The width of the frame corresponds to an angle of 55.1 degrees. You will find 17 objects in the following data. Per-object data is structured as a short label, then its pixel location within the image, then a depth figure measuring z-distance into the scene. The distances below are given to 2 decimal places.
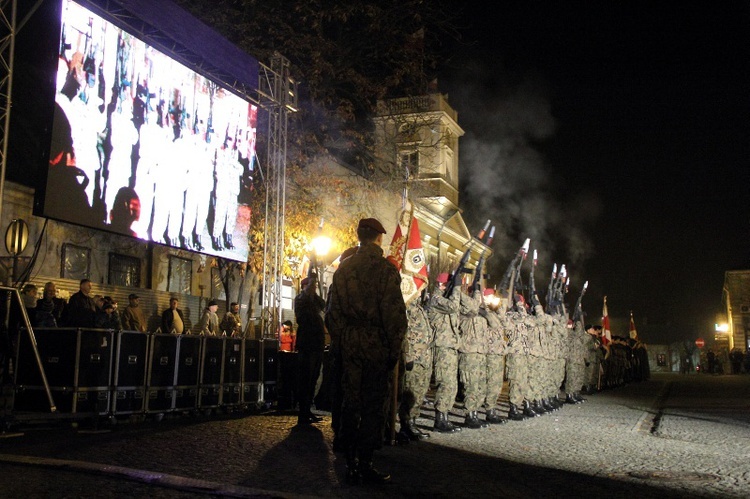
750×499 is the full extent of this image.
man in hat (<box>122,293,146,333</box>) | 13.80
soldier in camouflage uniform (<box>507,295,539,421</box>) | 11.88
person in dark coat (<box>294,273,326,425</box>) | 9.77
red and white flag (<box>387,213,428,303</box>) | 10.55
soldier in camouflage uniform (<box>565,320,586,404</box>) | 16.55
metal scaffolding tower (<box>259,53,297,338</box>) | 13.10
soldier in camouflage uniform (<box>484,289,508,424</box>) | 10.69
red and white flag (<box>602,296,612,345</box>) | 24.28
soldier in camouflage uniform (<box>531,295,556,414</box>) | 12.83
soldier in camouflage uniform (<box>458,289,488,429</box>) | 9.93
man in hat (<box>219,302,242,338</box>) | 16.34
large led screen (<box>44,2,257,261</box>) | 9.95
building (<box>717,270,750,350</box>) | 67.56
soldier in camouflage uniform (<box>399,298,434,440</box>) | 8.37
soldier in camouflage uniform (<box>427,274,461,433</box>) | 9.12
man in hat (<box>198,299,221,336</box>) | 17.12
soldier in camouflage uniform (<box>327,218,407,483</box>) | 5.42
